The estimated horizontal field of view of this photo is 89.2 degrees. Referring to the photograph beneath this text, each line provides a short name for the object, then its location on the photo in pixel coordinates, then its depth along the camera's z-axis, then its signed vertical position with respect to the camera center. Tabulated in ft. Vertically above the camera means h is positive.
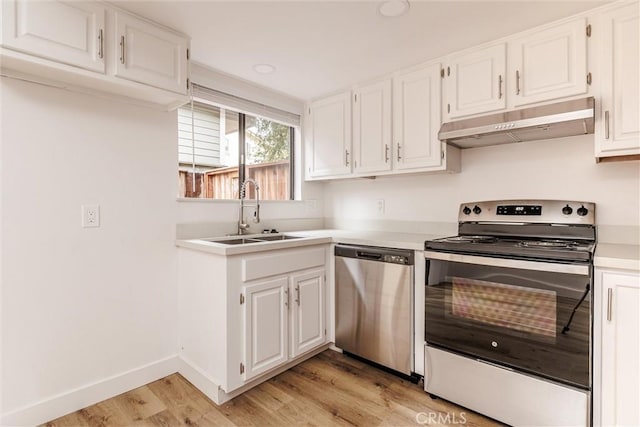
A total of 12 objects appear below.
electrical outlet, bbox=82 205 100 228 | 6.18 -0.08
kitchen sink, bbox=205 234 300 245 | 7.80 -0.71
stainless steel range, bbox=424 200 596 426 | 5.00 -1.82
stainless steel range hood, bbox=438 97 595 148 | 5.58 +1.60
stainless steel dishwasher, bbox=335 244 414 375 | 6.94 -2.13
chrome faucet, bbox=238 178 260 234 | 8.59 +0.01
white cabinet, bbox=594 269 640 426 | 4.66 -2.04
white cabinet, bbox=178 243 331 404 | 6.21 -2.18
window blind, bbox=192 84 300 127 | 8.06 +2.94
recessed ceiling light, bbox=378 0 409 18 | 5.55 +3.57
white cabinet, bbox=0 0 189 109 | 4.71 +2.67
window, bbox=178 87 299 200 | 8.21 +1.67
